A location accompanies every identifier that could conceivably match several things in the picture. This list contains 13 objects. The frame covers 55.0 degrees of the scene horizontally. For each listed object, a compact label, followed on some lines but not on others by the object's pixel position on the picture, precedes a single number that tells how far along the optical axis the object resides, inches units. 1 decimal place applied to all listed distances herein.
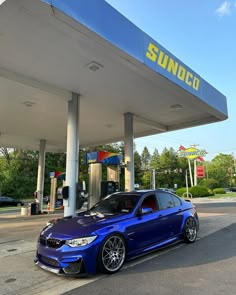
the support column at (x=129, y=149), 383.4
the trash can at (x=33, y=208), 542.6
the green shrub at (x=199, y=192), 1212.7
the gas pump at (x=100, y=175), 378.5
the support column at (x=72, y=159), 283.7
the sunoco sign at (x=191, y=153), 1495.6
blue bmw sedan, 151.1
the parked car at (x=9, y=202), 1036.6
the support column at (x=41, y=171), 580.0
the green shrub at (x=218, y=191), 1463.8
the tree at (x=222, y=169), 2938.9
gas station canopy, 180.5
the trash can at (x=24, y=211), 552.3
